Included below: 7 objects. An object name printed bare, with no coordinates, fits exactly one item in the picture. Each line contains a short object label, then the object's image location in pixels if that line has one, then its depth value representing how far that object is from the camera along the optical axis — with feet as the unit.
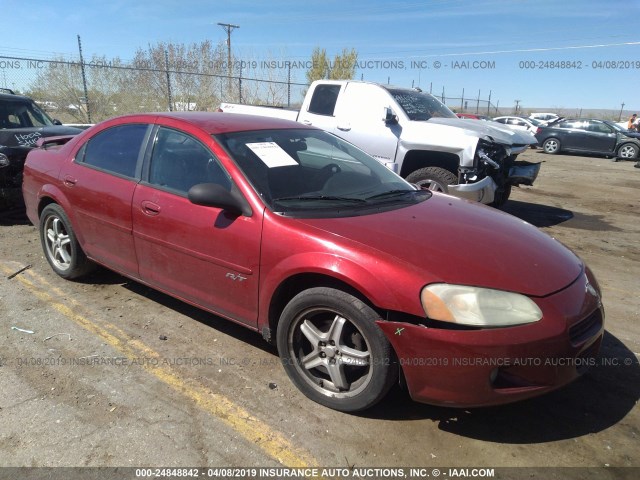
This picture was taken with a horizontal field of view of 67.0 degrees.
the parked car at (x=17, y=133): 20.52
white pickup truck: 21.36
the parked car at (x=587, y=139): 62.49
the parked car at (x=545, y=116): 121.70
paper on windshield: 10.72
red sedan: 7.84
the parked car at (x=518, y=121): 83.03
